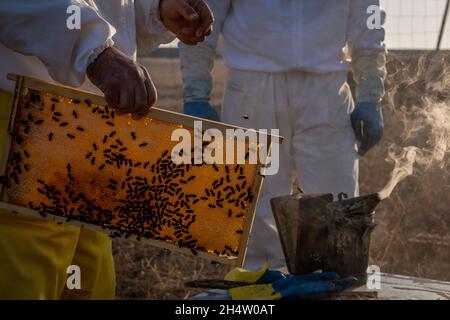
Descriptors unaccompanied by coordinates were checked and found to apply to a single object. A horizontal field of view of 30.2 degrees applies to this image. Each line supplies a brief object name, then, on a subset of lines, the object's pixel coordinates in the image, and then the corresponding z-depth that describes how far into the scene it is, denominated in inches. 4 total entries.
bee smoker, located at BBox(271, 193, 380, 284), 128.2
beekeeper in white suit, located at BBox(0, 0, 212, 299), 90.5
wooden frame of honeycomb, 99.0
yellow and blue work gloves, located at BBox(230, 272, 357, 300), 114.6
